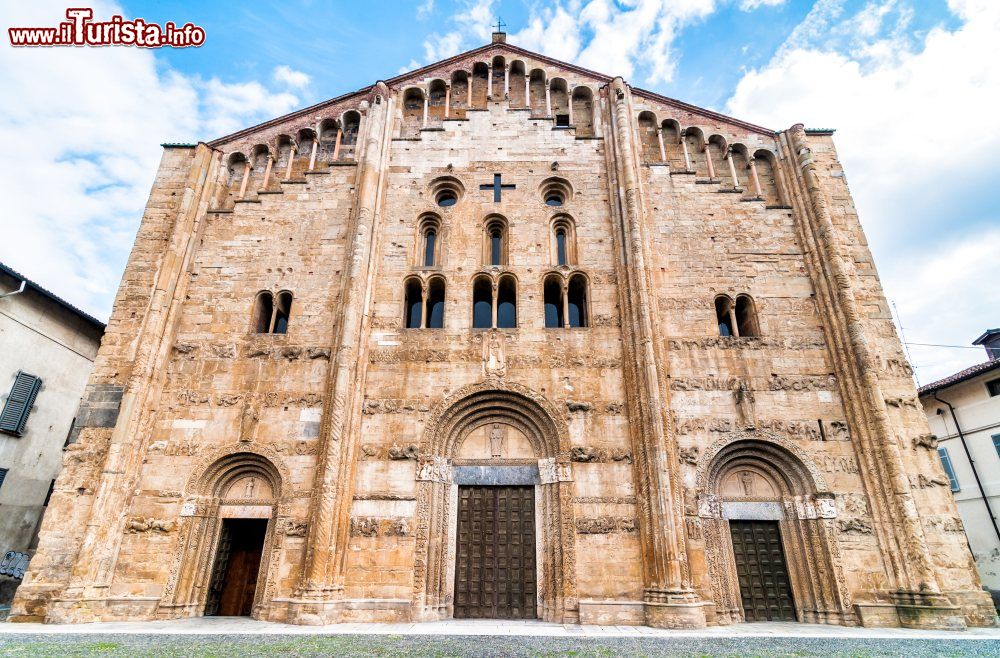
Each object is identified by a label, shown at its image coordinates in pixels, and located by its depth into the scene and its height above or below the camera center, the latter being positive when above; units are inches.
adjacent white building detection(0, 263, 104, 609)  629.0 +198.2
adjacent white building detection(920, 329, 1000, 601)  738.8 +166.1
